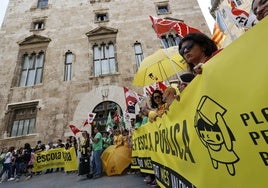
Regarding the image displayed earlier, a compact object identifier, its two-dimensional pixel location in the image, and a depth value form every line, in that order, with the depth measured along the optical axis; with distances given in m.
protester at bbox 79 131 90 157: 6.74
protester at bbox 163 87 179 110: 2.39
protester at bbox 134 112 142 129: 5.28
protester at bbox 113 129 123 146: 6.46
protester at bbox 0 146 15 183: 8.73
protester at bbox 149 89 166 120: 3.78
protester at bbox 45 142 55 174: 10.00
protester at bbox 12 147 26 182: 9.41
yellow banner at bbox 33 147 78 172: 9.93
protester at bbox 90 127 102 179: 6.27
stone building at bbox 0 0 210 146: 12.55
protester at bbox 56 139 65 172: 10.18
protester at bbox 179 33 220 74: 2.29
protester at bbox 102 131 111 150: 7.14
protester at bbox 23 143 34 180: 9.70
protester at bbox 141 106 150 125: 4.74
